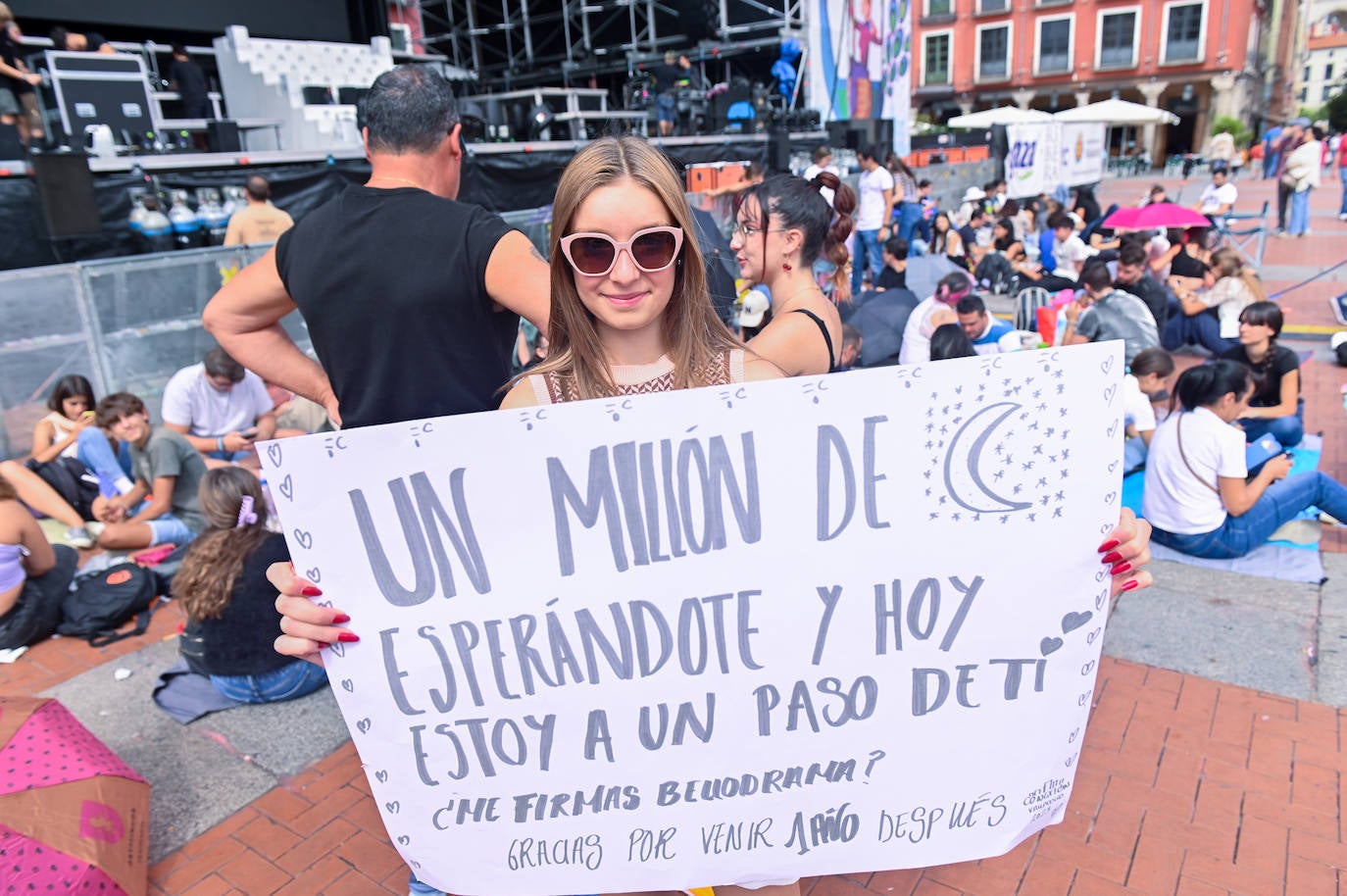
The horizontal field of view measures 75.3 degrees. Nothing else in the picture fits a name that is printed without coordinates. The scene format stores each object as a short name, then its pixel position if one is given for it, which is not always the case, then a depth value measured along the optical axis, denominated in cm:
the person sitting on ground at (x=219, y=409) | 555
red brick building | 4872
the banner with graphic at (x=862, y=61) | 1847
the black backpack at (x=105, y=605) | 406
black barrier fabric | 710
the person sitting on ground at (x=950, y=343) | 518
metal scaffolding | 1994
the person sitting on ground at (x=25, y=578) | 370
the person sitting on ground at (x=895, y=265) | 859
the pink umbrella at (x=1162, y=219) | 796
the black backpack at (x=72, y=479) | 502
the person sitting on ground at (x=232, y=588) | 324
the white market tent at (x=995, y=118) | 2454
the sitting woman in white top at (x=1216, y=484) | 395
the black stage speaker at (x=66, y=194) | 704
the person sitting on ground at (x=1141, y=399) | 497
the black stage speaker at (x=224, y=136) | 1123
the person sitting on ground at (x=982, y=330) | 600
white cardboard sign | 153
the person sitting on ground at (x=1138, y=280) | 696
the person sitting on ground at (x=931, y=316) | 626
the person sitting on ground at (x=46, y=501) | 486
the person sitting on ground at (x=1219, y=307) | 682
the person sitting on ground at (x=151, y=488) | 477
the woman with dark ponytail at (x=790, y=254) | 248
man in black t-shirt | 194
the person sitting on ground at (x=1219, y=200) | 1360
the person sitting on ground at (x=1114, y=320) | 632
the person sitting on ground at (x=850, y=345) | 568
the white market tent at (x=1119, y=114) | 2275
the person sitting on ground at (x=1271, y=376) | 502
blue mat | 403
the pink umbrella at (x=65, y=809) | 211
